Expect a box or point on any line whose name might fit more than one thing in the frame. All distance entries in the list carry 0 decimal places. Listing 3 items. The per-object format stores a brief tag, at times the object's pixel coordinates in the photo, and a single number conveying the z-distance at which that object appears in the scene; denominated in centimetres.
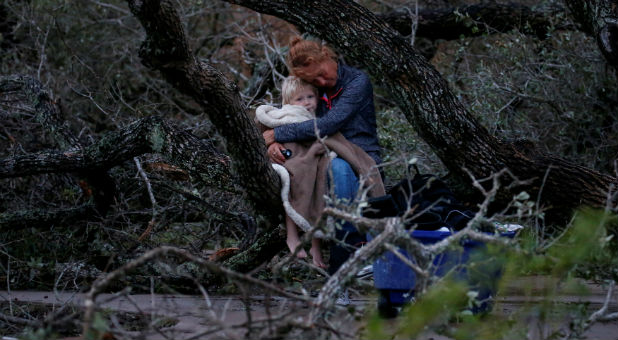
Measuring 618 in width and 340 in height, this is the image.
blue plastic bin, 752
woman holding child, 916
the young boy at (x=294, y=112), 905
